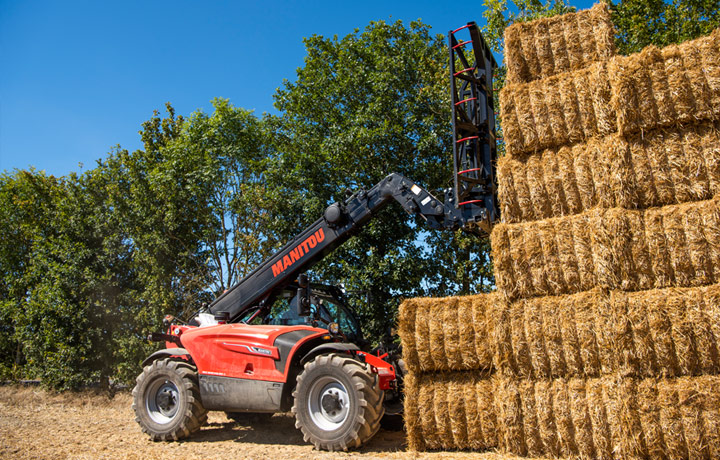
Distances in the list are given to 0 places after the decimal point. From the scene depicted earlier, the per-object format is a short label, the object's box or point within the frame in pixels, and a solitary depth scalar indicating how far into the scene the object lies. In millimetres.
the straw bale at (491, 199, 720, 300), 4824
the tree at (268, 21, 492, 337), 13523
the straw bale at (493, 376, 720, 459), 4621
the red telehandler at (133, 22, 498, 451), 6676
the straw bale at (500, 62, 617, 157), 5445
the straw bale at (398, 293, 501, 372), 5965
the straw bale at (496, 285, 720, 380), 4699
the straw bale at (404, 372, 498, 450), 5840
